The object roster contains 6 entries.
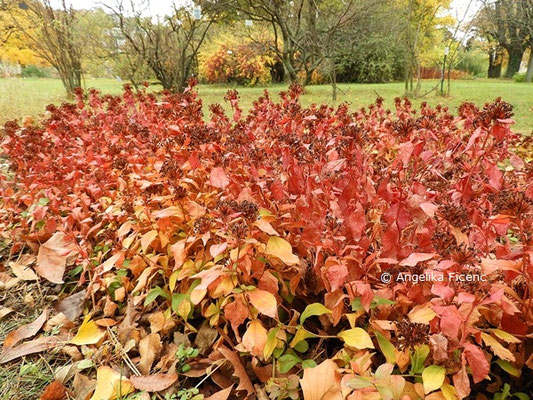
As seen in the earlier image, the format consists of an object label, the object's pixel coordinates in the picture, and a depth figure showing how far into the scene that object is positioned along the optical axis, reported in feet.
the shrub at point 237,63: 56.49
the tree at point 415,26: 29.81
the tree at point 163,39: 33.22
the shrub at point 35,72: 99.91
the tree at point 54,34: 30.48
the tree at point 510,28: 53.78
